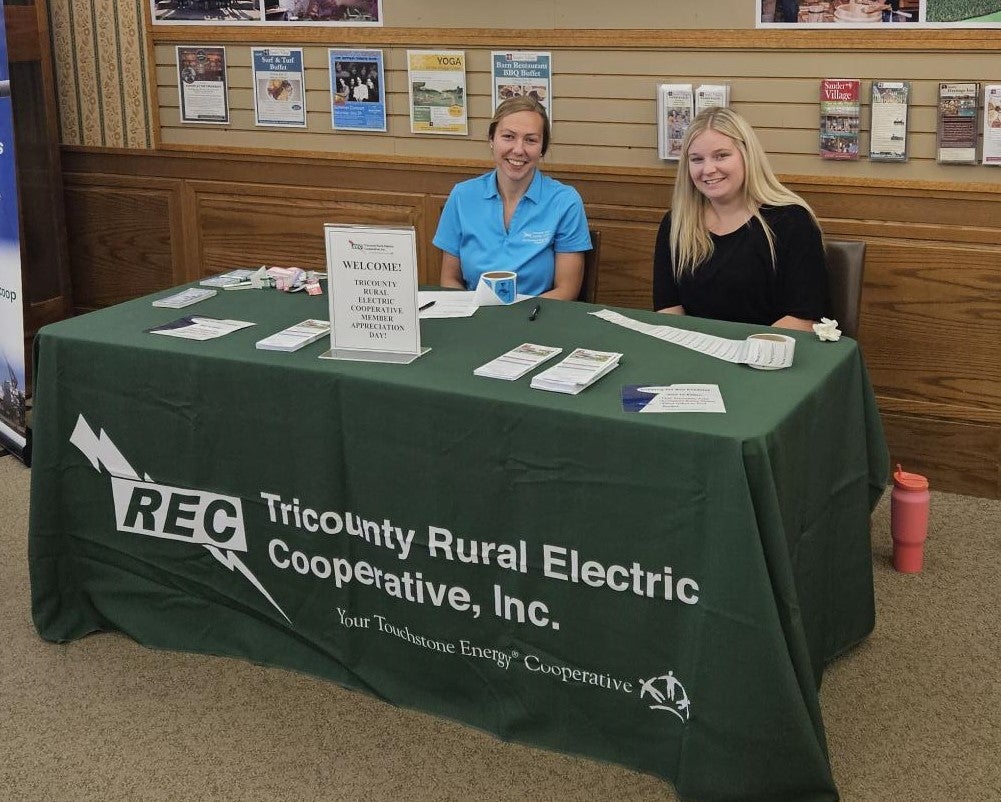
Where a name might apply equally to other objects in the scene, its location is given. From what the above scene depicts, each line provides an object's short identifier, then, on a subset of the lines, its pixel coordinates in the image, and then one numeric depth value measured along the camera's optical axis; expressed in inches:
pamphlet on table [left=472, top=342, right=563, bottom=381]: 97.3
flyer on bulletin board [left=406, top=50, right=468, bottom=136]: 165.2
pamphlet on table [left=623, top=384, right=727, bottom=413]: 88.7
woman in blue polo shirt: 139.3
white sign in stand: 100.0
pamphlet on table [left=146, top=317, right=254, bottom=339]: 111.1
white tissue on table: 105.0
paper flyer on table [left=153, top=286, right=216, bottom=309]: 122.6
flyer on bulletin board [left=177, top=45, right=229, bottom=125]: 183.0
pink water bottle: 126.4
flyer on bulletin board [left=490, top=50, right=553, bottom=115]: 159.9
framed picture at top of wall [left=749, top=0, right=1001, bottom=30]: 136.1
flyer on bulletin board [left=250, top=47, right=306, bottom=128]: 177.0
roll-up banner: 164.9
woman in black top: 126.4
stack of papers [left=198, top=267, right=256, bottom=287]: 131.0
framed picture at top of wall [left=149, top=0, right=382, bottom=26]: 169.3
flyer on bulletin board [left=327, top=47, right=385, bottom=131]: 170.9
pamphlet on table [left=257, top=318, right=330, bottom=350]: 105.9
